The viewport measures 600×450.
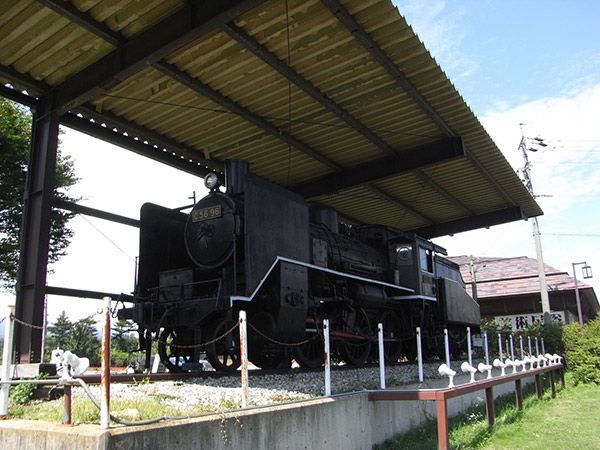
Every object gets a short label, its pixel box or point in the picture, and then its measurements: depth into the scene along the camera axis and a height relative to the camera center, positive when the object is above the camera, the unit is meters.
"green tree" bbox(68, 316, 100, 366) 29.01 -0.87
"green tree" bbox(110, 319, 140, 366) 29.52 -1.57
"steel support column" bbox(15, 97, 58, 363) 8.05 +1.60
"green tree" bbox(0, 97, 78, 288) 18.62 +5.24
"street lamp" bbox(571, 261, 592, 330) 32.66 +3.16
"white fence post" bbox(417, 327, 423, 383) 7.97 -0.60
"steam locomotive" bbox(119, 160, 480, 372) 8.24 +0.80
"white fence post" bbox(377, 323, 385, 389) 7.03 -0.55
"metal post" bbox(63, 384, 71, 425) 3.90 -0.58
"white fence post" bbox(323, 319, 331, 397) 6.21 -0.47
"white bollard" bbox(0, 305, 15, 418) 4.75 -0.23
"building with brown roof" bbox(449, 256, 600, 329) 24.44 +1.27
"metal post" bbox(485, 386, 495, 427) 8.24 -1.32
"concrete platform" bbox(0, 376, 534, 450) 3.70 -0.88
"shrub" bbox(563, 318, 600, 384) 15.25 -0.95
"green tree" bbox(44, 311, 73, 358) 31.00 -0.72
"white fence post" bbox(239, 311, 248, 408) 5.14 -0.24
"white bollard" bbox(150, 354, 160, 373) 9.72 -0.67
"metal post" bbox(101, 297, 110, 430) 3.64 -0.31
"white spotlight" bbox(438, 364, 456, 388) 6.93 -0.63
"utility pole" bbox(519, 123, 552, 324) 19.82 +2.37
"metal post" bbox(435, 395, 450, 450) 6.00 -1.16
